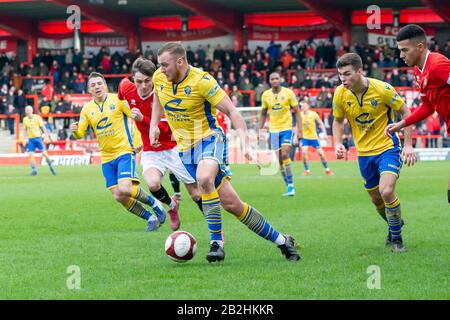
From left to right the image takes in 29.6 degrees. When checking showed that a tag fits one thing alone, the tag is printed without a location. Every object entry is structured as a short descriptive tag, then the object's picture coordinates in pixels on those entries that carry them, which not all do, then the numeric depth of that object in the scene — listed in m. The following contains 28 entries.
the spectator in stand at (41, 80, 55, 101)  41.50
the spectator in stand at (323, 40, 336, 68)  41.69
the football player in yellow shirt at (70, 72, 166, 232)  11.80
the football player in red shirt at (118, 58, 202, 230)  11.58
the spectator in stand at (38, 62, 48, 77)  44.34
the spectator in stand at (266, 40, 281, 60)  43.78
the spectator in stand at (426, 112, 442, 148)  34.44
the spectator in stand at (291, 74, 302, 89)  39.01
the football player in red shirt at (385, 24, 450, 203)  7.61
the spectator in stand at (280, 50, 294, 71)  42.22
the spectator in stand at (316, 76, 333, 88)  38.50
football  8.23
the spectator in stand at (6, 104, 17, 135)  39.54
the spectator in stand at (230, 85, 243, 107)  38.13
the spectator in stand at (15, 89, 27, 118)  40.53
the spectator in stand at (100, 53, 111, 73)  44.75
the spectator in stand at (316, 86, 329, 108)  36.41
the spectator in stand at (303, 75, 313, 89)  38.84
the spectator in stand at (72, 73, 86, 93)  41.62
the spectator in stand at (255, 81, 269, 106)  38.72
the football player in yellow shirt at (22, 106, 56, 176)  28.00
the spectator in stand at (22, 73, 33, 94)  42.62
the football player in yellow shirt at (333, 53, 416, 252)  9.23
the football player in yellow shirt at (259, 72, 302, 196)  18.45
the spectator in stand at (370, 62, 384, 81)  37.06
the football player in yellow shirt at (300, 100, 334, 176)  25.77
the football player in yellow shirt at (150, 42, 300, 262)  8.30
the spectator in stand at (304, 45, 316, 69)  41.72
